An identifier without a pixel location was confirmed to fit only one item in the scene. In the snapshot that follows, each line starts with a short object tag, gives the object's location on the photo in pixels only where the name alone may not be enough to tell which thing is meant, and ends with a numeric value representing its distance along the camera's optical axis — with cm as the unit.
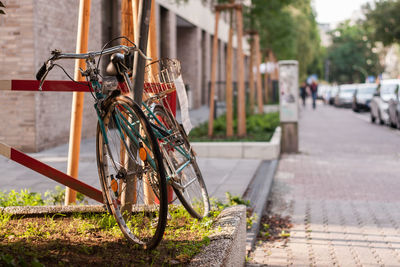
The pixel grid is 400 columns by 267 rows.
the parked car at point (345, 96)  4416
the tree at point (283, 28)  1956
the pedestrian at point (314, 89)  4247
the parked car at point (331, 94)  5094
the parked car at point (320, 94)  7132
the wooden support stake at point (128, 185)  366
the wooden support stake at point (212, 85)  1484
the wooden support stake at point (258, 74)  2193
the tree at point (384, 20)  3988
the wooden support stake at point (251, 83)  1984
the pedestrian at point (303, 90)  4359
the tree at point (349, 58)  11050
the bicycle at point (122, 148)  341
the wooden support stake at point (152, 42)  540
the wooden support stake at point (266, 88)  3152
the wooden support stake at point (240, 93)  1468
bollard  1323
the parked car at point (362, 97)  3622
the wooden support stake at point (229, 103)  1452
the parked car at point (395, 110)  2122
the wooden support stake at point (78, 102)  515
